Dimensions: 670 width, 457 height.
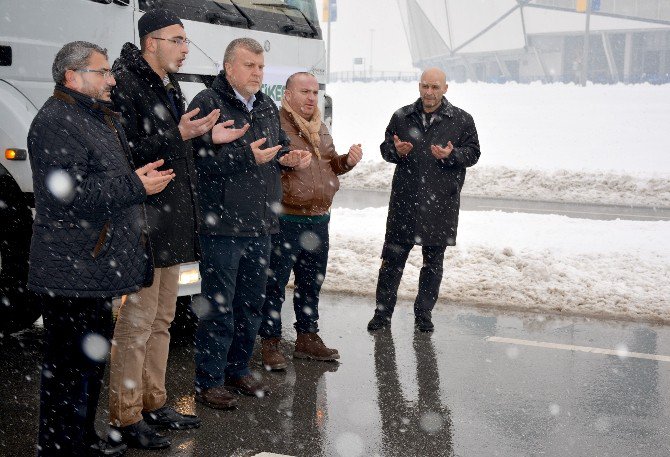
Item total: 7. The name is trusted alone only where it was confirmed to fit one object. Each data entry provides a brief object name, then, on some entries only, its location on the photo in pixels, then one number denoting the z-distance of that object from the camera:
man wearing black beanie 4.38
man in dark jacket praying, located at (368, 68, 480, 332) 6.93
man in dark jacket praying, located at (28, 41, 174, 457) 3.74
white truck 5.52
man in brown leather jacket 5.87
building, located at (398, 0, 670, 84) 77.00
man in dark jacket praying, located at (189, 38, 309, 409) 4.96
